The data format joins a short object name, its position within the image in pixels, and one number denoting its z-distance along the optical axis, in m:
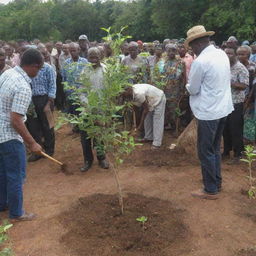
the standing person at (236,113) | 5.07
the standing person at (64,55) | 9.15
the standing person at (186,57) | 7.11
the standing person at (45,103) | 5.94
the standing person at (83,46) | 8.44
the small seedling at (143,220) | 3.65
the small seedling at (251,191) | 4.33
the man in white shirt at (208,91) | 3.98
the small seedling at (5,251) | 2.22
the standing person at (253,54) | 8.40
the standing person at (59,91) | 8.81
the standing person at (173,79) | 6.82
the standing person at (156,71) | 6.73
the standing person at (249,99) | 5.75
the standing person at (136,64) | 6.92
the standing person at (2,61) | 5.27
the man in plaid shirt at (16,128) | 3.55
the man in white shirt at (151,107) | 5.75
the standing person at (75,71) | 6.05
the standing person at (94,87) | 5.00
